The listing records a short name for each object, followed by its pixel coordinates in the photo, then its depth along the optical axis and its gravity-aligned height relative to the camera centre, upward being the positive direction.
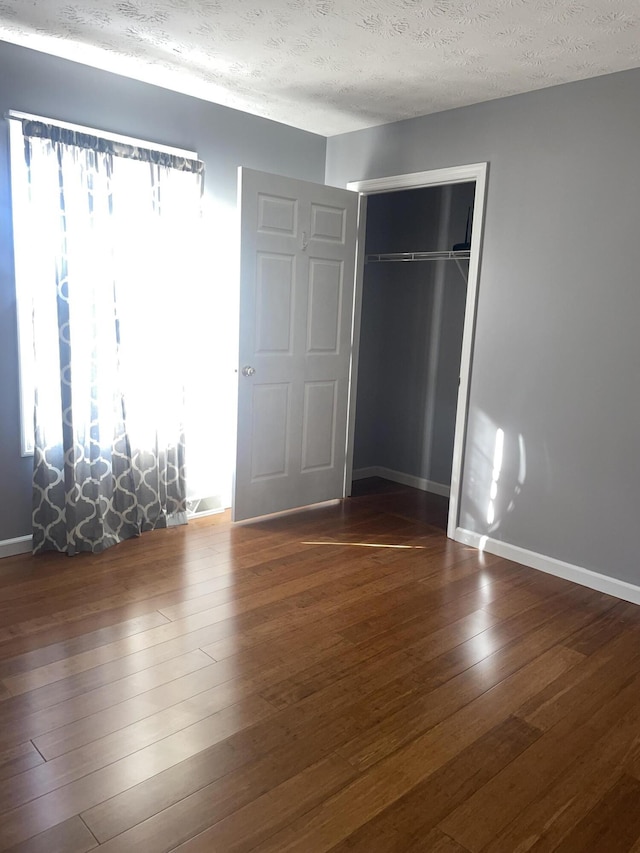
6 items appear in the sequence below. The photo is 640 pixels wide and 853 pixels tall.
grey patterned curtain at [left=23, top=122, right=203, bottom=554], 3.31 -0.18
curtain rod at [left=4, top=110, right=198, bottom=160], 3.15 +0.85
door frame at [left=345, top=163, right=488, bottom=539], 3.73 +0.43
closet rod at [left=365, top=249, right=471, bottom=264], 4.18 +0.39
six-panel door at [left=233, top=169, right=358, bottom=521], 3.91 -0.20
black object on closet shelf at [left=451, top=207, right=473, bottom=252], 4.45 +0.48
